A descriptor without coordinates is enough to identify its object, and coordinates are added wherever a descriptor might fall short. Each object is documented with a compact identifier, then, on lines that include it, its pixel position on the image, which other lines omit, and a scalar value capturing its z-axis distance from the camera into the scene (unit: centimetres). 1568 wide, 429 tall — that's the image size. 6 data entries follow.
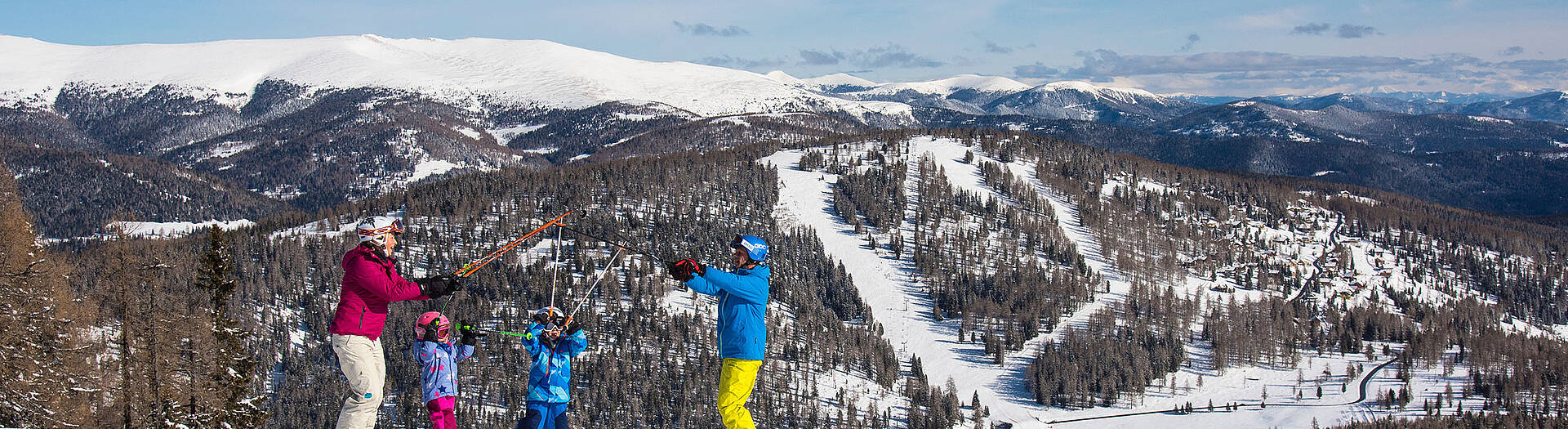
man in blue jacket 1608
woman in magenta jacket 1541
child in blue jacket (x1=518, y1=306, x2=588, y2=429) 1770
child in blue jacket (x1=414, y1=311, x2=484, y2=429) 1711
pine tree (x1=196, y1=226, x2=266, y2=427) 2783
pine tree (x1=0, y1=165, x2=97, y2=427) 2311
